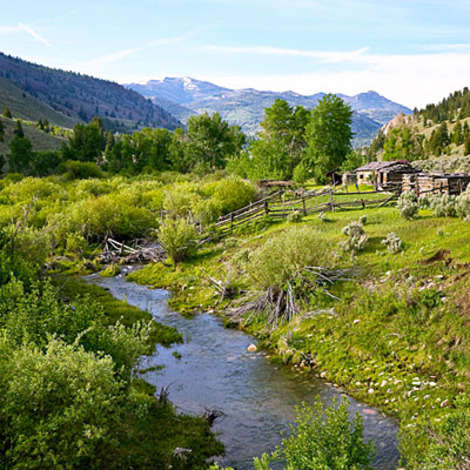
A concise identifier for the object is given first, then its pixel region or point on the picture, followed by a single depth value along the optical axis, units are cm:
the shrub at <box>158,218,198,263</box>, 2644
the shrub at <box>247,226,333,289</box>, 1715
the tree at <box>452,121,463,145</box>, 13088
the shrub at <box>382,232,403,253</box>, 1836
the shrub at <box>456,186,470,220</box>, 1950
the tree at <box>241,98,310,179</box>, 6438
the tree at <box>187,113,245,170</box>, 8294
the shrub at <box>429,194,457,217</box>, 2086
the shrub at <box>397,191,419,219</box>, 2266
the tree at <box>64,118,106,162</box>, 9912
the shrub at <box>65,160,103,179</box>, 7625
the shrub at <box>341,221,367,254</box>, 1977
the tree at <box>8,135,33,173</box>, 9256
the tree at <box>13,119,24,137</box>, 12206
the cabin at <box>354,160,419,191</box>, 5619
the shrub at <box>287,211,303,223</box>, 2944
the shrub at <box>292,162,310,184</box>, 5800
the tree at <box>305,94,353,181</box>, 6419
